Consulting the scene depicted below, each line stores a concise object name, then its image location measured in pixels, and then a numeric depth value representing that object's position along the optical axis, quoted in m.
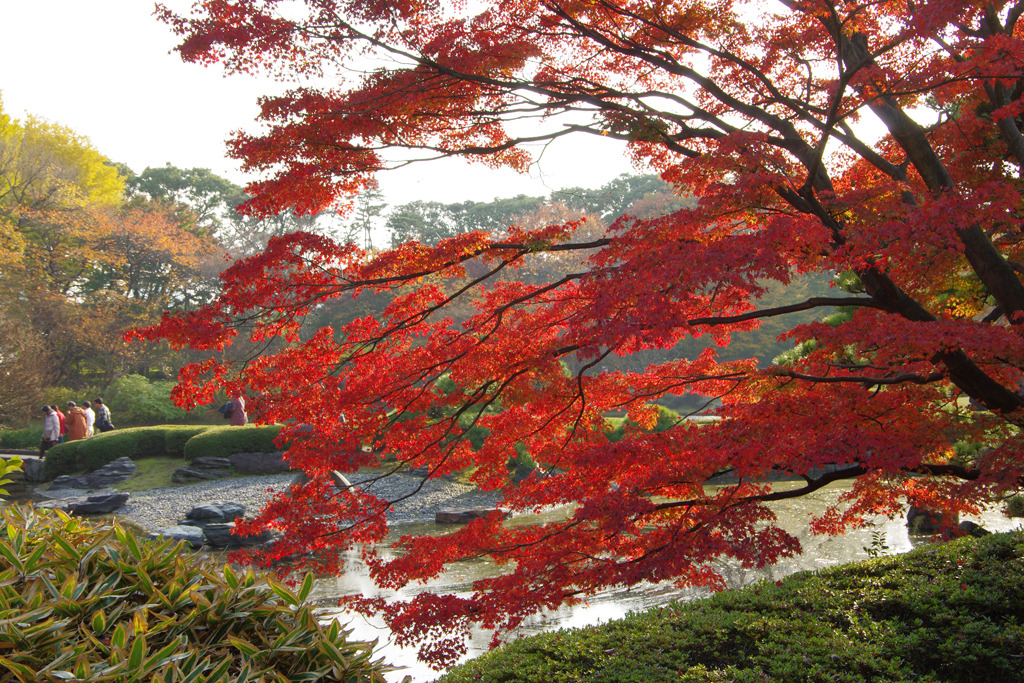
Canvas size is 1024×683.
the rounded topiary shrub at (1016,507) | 7.98
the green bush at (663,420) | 14.41
